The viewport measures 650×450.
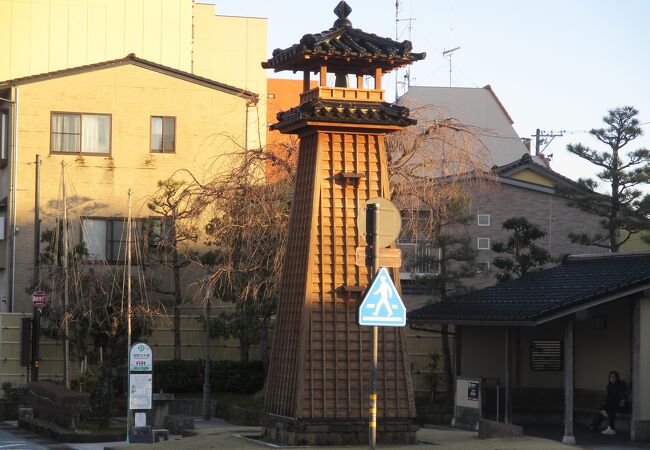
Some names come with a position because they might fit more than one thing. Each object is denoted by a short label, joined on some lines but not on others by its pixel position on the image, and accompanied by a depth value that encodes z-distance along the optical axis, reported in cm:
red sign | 3694
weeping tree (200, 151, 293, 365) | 3003
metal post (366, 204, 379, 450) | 1568
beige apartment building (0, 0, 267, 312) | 4331
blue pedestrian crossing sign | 1553
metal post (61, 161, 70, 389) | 3653
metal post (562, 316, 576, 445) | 2441
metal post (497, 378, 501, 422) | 2825
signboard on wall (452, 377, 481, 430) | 2780
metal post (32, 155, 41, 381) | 3916
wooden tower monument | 2206
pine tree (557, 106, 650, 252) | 3856
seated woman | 2631
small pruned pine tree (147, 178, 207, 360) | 3212
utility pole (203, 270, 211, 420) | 3544
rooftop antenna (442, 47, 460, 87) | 6125
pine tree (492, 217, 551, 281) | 3612
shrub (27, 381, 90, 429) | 3052
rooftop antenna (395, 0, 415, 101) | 5918
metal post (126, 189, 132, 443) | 3158
